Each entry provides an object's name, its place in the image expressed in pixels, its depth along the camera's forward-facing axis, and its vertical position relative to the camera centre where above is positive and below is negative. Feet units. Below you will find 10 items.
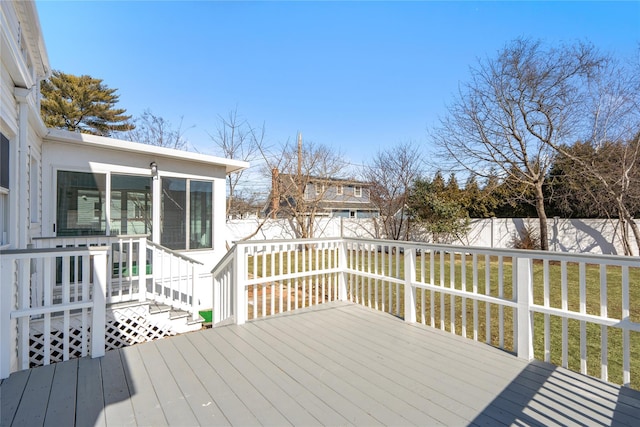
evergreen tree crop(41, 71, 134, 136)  53.57 +20.24
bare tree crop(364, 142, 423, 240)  45.34 +4.95
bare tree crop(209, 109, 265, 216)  48.78 +12.48
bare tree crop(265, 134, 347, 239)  47.29 +5.82
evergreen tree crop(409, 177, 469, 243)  40.93 +0.77
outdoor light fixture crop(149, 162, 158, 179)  19.84 +3.13
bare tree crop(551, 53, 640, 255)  31.73 +7.26
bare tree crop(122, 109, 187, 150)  53.21 +14.64
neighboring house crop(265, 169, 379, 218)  47.14 +3.67
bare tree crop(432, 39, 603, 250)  34.83 +12.25
